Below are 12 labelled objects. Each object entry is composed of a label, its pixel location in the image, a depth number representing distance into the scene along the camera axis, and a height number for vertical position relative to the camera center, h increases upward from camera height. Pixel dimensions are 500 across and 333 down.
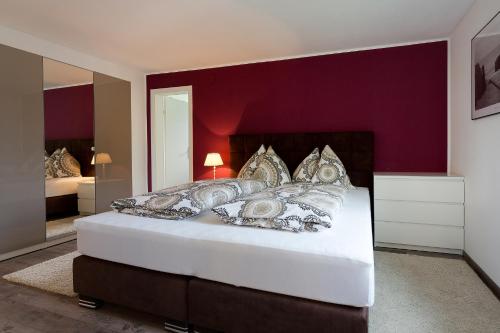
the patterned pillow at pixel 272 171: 3.59 -0.13
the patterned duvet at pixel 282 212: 1.73 -0.31
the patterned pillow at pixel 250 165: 3.81 -0.06
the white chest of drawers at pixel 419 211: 3.00 -0.54
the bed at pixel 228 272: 1.37 -0.59
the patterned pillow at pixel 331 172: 3.42 -0.14
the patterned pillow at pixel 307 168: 3.59 -0.10
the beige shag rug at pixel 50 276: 2.33 -0.96
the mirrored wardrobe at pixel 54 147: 3.07 +0.18
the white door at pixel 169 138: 4.89 +0.41
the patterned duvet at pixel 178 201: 2.05 -0.29
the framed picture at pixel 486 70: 2.17 +0.69
